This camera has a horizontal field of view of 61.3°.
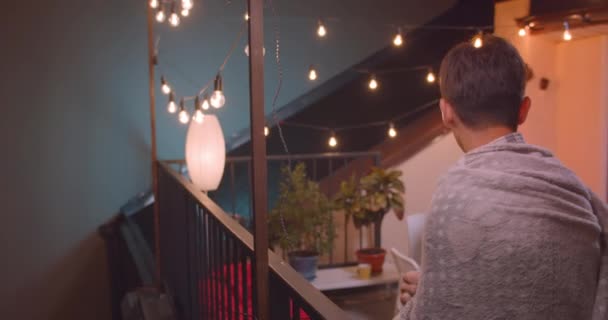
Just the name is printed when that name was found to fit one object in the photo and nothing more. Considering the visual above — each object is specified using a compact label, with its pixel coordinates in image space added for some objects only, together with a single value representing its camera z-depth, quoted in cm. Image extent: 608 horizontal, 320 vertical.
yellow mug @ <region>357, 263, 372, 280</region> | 396
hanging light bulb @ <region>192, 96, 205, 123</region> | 293
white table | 386
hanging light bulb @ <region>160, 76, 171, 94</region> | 404
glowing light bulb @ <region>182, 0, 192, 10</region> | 299
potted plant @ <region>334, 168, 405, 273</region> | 412
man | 88
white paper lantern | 333
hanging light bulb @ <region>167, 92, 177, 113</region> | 371
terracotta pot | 410
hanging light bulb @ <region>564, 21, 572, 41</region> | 409
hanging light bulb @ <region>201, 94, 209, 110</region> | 366
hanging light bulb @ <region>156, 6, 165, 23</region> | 391
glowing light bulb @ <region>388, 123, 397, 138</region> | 467
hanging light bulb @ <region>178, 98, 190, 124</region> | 371
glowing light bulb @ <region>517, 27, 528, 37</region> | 462
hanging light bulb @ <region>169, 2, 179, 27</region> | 353
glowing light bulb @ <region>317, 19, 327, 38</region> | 442
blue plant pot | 389
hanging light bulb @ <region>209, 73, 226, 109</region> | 252
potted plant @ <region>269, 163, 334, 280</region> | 392
